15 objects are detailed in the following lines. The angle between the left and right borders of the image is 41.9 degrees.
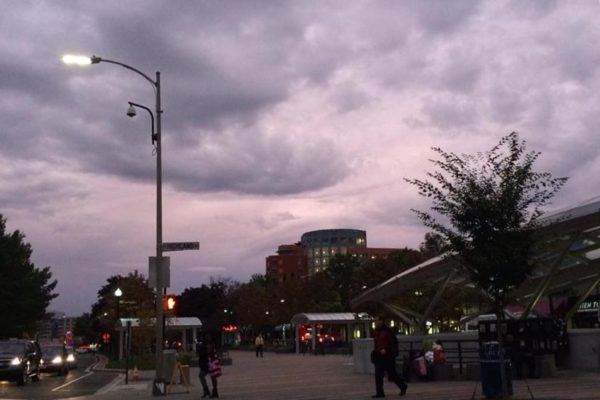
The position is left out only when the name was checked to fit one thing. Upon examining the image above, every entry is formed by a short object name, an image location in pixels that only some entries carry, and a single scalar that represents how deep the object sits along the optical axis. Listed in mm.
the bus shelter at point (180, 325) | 50266
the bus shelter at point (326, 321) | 61925
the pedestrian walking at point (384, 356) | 17853
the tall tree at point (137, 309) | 51112
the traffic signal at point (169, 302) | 23045
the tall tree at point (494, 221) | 17047
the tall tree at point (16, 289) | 72938
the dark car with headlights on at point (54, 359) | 40188
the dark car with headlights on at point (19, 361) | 30594
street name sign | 22922
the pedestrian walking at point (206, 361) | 20891
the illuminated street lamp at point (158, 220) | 21703
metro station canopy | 25203
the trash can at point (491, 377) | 16625
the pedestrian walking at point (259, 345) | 59444
